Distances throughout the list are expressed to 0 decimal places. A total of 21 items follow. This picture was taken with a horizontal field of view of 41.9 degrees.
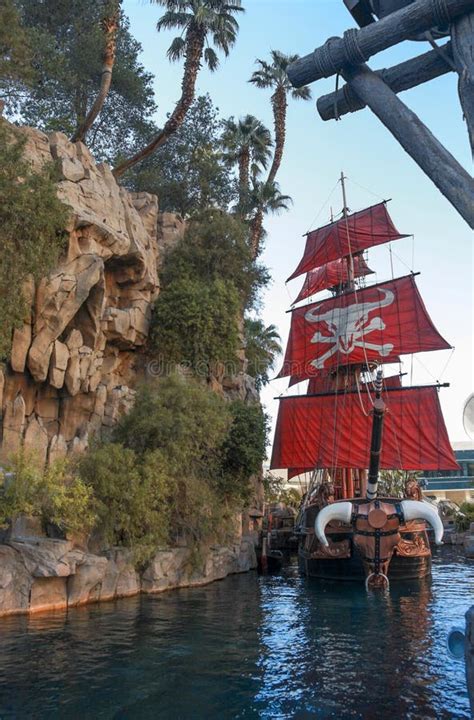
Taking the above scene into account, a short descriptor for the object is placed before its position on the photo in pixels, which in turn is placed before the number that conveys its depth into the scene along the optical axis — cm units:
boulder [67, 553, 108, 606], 1644
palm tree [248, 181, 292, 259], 3691
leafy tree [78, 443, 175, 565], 1891
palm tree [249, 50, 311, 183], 3866
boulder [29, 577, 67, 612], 1538
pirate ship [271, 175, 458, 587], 2550
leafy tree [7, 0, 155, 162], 2730
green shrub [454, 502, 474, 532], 4278
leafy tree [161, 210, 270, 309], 2962
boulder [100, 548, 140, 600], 1786
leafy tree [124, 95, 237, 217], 3588
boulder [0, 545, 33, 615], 1473
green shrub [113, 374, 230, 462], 2148
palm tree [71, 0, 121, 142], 2702
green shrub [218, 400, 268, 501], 2619
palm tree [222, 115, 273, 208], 3872
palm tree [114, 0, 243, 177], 2839
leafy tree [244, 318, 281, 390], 4088
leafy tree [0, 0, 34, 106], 2088
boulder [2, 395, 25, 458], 1994
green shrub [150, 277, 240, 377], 2659
